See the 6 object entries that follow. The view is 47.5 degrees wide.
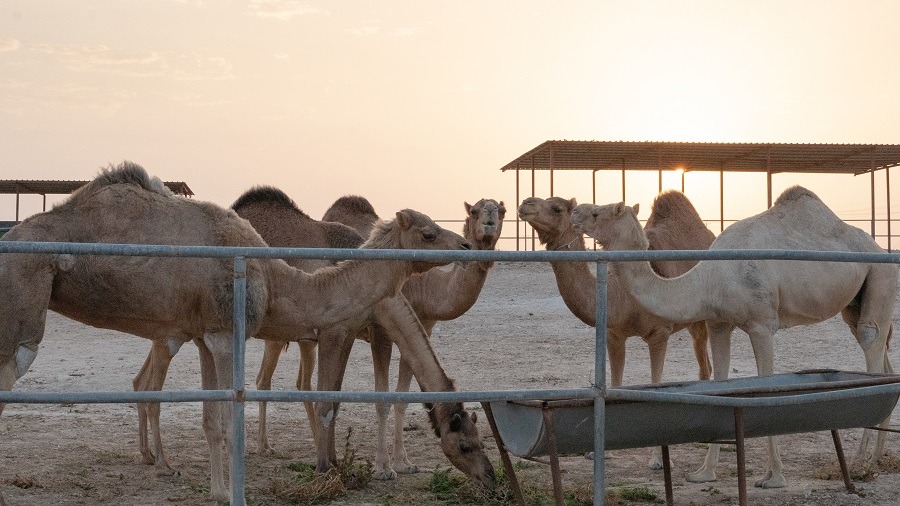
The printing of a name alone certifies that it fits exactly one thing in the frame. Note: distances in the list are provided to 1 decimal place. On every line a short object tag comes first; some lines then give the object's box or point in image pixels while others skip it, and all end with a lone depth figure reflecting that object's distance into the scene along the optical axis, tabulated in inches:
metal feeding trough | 210.5
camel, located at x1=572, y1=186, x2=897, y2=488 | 288.7
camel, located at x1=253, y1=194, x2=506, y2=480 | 333.4
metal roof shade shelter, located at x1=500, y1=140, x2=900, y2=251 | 999.3
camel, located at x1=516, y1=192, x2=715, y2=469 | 330.0
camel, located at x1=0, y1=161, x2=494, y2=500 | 246.5
